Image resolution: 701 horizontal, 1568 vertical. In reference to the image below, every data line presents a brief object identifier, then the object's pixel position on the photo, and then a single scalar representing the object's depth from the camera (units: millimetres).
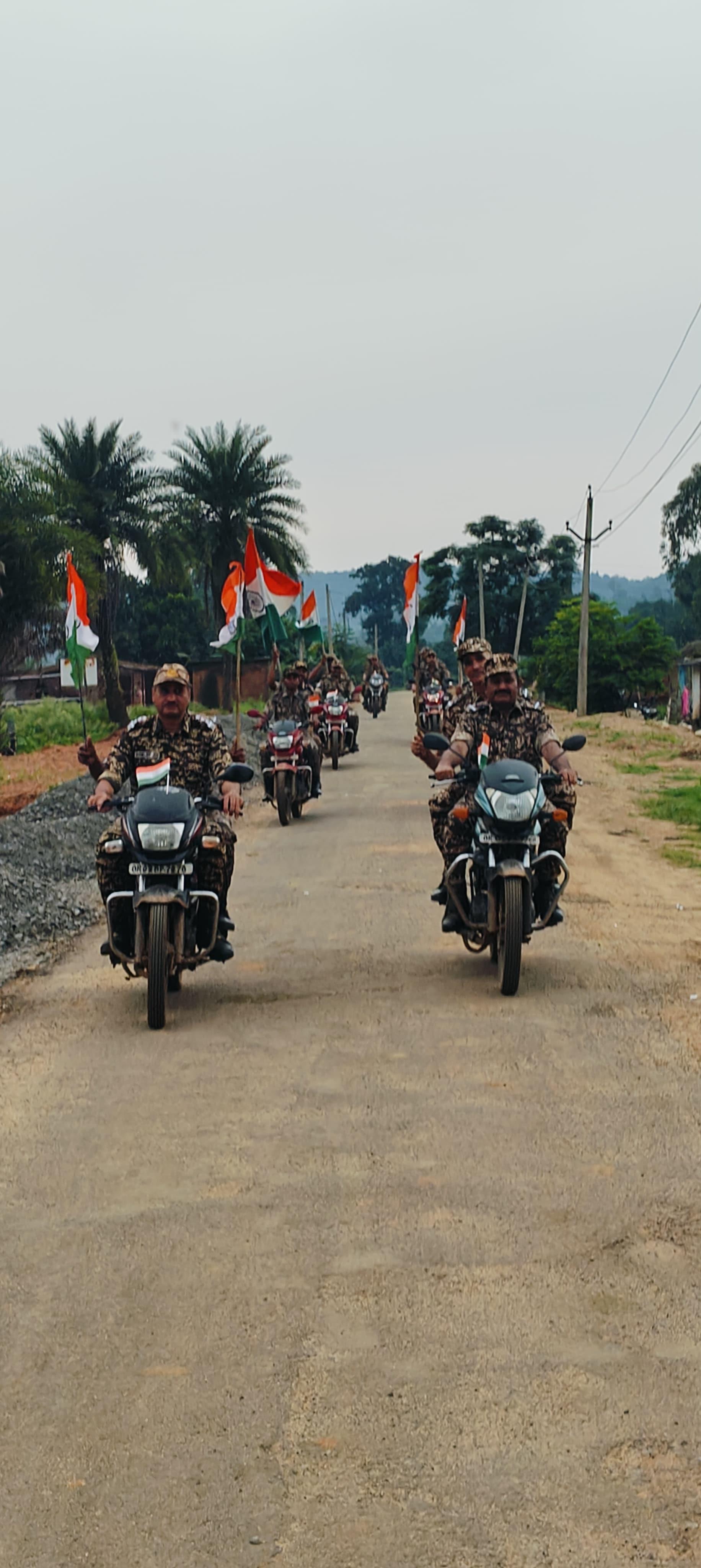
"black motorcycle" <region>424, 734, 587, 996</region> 7566
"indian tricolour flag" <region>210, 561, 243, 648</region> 17547
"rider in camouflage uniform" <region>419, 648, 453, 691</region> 33875
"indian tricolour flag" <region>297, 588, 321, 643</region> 28297
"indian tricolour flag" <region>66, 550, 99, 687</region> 14328
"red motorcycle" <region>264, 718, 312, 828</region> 16609
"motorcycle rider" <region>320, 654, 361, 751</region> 25094
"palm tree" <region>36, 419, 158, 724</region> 35719
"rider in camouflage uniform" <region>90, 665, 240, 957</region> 8227
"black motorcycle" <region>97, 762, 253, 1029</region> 7164
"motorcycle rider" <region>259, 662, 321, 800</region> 18312
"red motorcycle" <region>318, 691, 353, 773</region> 24812
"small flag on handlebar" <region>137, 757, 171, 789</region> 7977
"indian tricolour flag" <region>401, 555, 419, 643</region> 33188
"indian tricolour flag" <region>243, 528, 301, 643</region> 18469
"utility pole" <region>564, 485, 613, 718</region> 42375
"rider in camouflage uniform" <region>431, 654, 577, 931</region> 8562
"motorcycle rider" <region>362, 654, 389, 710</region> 48125
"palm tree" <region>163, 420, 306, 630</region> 42094
